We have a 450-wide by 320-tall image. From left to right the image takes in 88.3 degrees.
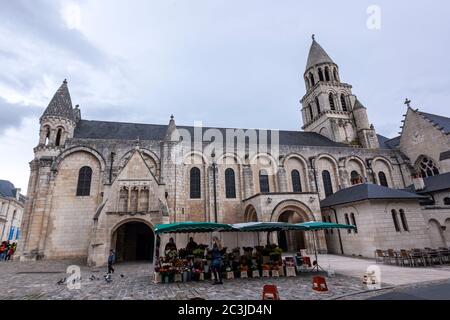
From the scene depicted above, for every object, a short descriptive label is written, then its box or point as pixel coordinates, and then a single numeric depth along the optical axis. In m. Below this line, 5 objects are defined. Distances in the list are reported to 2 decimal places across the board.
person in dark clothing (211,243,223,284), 9.20
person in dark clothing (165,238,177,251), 11.18
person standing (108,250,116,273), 11.23
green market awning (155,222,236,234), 10.54
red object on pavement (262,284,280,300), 5.83
